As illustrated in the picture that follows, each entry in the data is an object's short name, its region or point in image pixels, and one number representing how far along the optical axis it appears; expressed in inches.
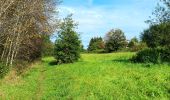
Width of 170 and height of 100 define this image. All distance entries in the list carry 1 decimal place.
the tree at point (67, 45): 671.1
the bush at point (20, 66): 478.2
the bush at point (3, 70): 391.6
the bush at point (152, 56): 439.3
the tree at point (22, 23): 432.8
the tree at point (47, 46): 780.0
